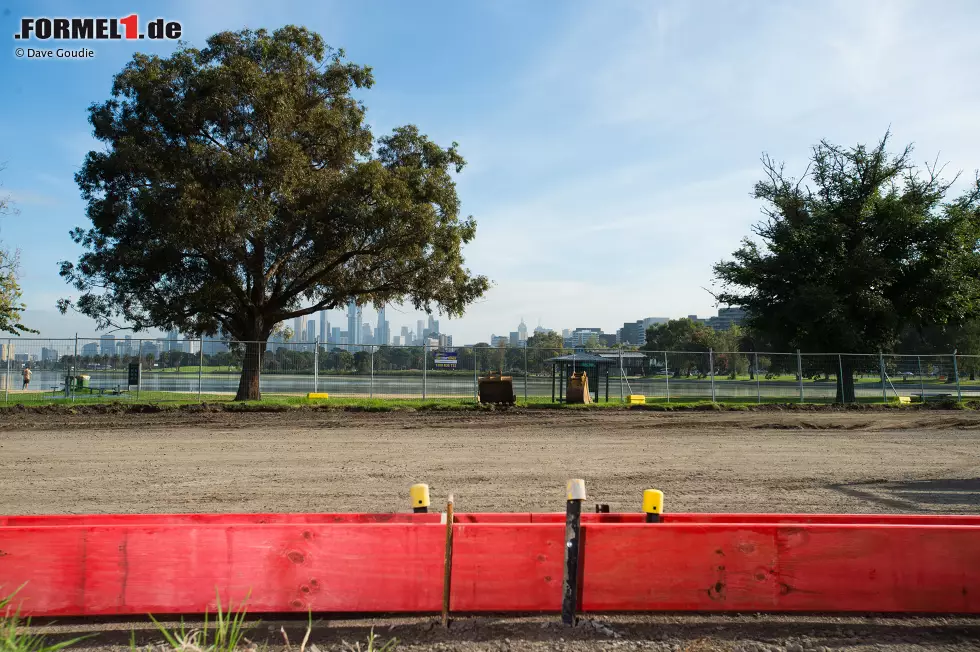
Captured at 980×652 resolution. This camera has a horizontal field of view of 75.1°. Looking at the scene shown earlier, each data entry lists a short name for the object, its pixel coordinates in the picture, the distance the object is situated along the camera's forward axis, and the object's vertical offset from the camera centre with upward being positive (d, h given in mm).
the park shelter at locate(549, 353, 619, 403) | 26062 -318
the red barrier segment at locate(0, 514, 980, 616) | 4758 -1591
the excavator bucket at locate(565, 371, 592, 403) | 24375 -1246
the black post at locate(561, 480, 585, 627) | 4625 -1461
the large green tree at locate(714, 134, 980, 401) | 29703 +4306
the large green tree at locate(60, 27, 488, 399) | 22203 +5625
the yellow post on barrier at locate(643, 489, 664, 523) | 5219 -1215
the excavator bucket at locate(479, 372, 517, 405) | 23016 -1238
